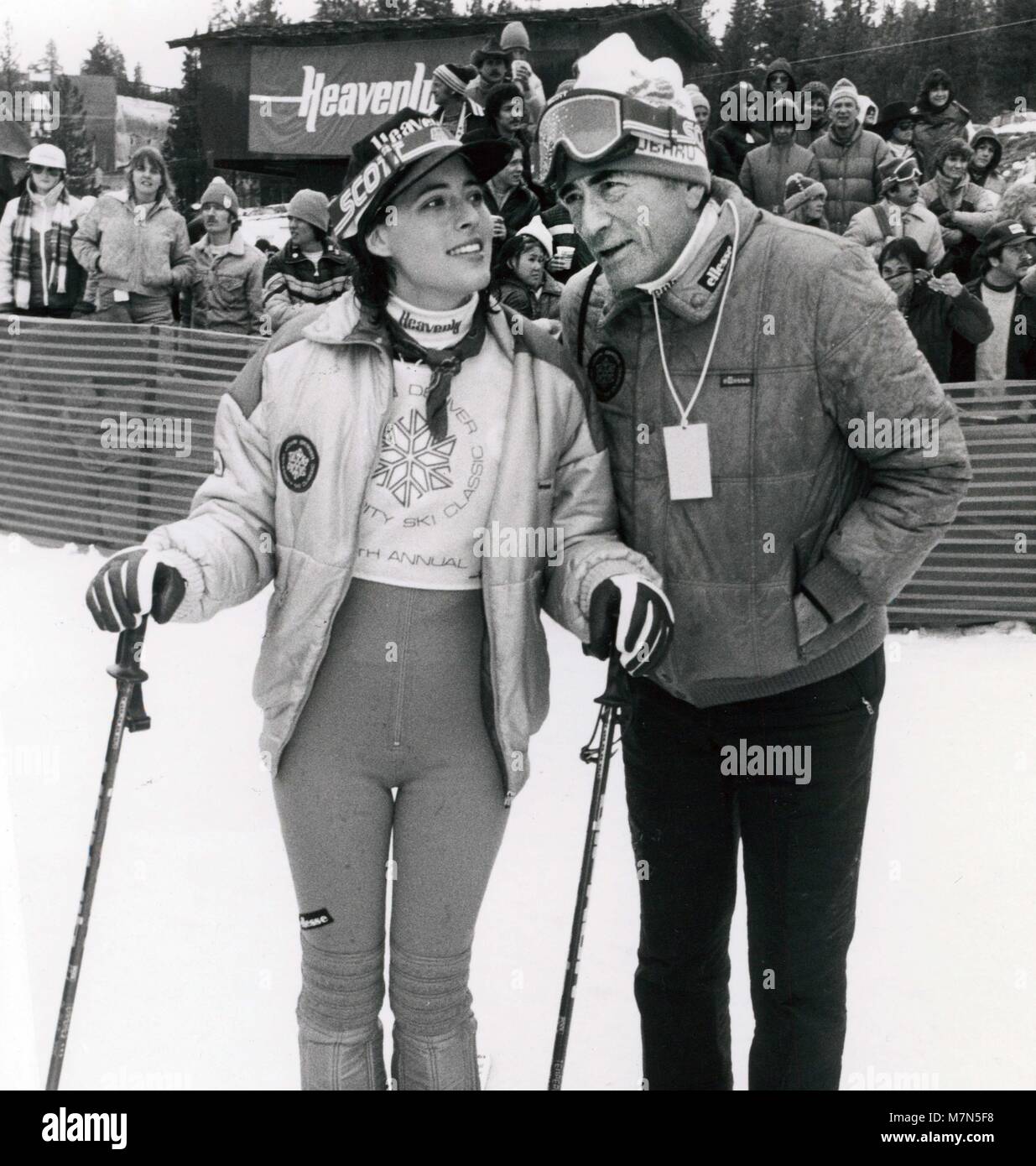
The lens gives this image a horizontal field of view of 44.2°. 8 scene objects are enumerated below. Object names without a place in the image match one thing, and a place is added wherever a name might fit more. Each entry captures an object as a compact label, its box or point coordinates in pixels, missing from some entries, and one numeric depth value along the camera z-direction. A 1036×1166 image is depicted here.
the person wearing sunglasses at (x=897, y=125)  9.94
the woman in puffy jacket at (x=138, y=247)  8.00
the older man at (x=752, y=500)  2.17
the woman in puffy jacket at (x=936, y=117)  9.33
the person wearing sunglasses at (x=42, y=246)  7.94
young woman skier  2.23
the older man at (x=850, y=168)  8.00
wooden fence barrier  6.26
